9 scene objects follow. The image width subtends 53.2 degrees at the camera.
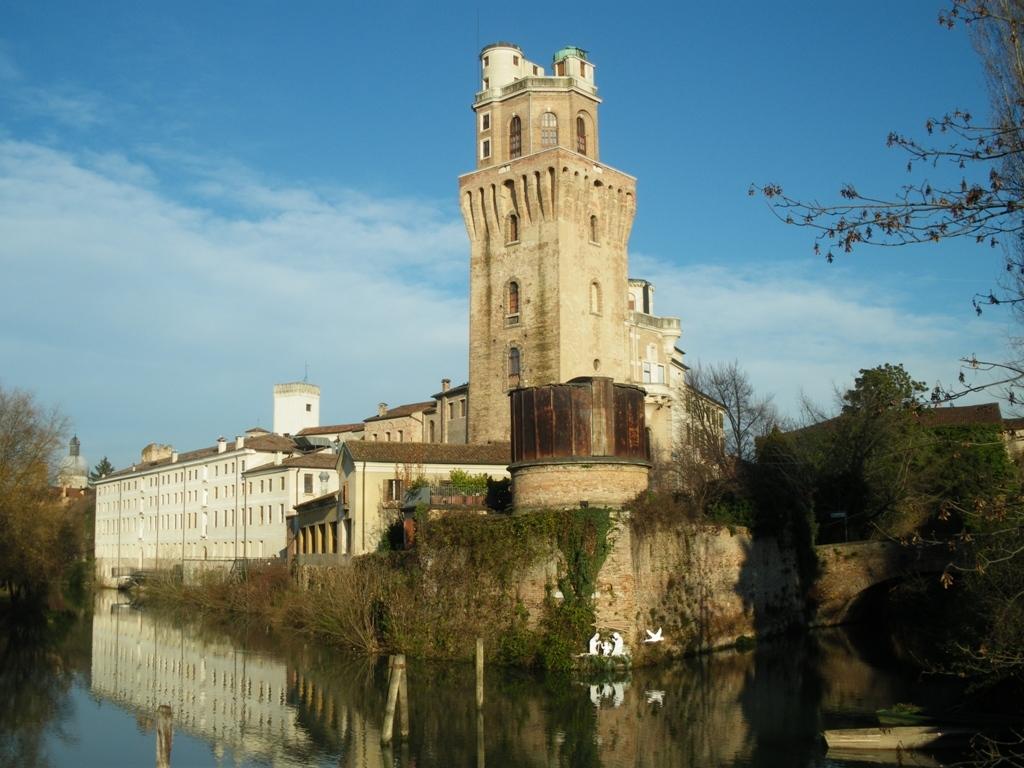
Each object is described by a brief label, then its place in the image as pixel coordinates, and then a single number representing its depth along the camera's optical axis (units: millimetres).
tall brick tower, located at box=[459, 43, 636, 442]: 48688
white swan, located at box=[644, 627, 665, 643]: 26141
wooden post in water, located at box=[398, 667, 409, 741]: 19250
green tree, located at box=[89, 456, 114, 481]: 124312
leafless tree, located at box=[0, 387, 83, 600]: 43094
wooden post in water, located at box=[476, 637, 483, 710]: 21484
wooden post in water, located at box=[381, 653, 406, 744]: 18688
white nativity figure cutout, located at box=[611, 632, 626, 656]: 25188
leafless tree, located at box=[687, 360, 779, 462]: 49156
